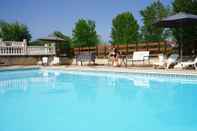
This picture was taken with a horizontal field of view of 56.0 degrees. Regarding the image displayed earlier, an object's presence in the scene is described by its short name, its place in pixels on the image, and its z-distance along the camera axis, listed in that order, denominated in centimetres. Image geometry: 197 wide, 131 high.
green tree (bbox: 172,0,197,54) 896
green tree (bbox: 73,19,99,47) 2060
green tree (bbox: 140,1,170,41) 1724
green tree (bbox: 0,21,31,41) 2281
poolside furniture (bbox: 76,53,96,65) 1001
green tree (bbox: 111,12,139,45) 1990
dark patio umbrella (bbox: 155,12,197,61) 714
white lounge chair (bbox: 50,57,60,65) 1203
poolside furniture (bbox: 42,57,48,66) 1183
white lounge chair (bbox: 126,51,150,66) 872
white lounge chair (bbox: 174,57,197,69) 708
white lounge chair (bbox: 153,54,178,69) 778
